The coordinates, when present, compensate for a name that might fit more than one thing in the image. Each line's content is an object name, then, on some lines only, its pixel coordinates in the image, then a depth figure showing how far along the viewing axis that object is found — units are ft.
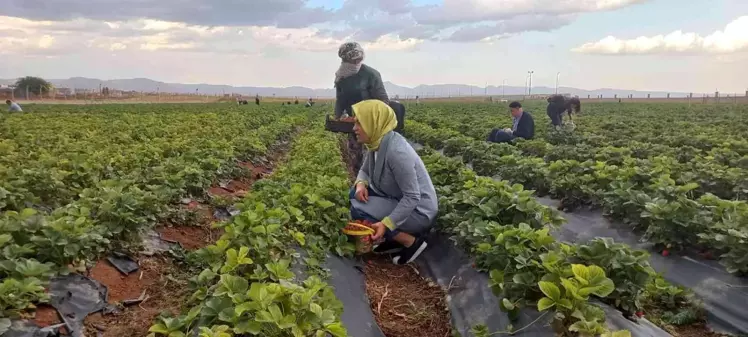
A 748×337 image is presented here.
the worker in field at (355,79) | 22.52
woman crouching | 16.75
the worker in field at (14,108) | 82.80
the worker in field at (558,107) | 50.01
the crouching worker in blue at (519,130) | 39.86
